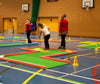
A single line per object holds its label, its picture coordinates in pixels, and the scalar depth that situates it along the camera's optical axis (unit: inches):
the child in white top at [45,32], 359.3
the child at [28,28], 465.3
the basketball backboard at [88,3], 801.6
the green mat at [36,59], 218.7
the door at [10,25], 1195.3
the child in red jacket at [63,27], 364.5
